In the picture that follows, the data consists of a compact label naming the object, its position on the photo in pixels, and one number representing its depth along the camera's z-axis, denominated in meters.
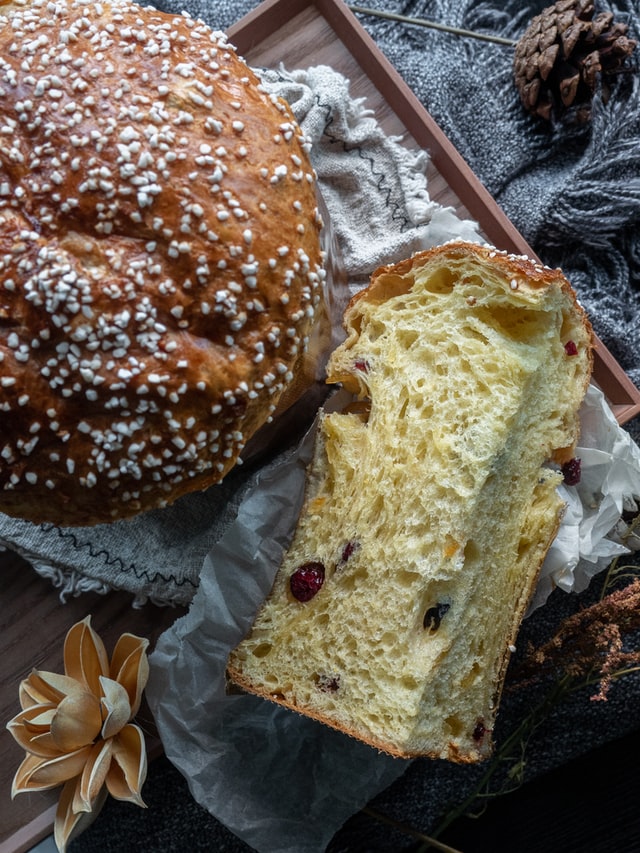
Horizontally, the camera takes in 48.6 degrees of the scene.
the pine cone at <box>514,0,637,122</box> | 0.26
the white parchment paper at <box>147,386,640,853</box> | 0.22
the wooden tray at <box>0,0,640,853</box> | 0.23
